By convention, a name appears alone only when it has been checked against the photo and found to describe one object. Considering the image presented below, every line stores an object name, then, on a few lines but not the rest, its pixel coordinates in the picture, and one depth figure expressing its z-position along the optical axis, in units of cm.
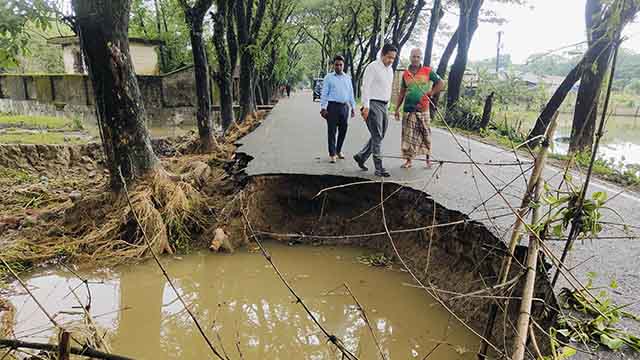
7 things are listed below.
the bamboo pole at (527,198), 157
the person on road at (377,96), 585
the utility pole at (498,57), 3461
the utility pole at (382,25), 1465
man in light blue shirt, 650
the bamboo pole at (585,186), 154
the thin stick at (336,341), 143
